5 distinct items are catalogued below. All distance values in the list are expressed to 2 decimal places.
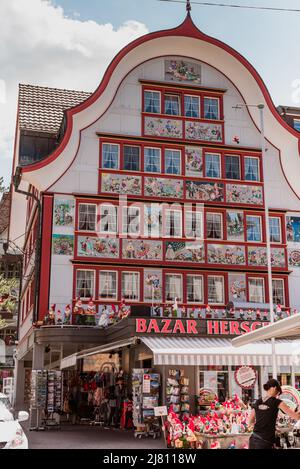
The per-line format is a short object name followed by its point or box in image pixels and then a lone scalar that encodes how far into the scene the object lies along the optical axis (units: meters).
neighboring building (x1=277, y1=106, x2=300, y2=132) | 33.43
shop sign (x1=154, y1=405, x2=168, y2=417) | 15.20
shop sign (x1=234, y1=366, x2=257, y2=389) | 17.11
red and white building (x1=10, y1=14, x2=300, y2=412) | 25.38
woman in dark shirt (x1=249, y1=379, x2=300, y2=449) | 7.85
